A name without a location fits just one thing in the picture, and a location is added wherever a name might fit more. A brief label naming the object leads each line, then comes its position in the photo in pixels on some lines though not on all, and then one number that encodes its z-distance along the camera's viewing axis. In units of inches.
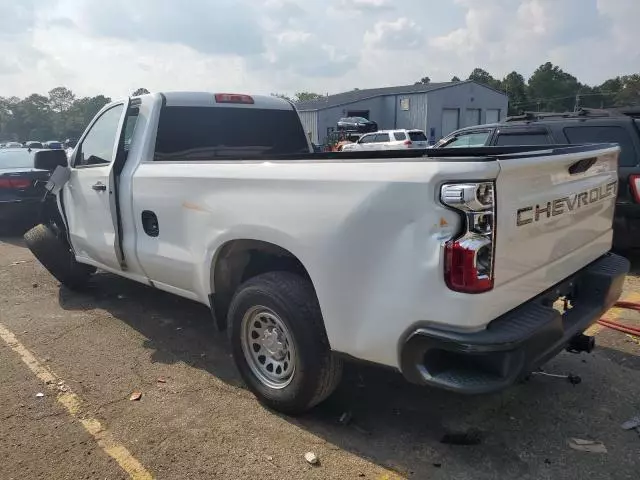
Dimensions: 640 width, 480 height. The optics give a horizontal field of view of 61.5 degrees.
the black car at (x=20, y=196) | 367.2
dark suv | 240.8
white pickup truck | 91.7
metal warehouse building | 1718.3
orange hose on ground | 178.5
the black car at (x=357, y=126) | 1395.1
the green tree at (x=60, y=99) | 4308.8
